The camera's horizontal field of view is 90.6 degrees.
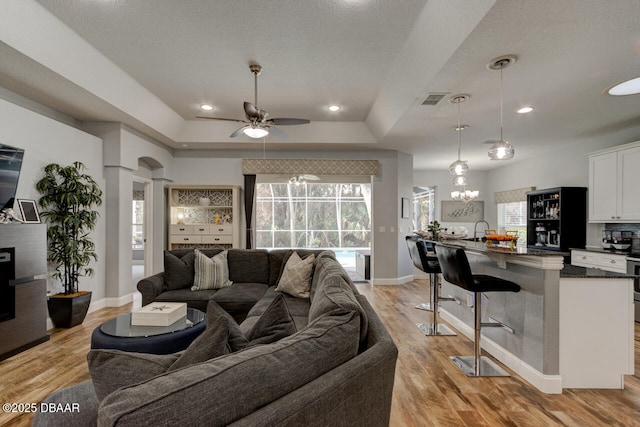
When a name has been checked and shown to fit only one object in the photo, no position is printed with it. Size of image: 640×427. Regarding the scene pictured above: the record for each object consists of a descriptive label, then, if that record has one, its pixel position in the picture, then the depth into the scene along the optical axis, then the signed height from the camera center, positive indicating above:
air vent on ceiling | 3.35 +1.27
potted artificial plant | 3.63 -0.21
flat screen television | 3.07 +0.40
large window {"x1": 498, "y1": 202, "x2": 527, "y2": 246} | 7.14 -0.07
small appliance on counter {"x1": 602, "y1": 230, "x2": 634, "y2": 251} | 4.42 -0.36
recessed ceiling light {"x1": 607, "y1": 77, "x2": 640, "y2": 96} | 3.07 +1.28
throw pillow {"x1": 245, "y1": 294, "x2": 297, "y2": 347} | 1.25 -0.47
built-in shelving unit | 5.85 -0.07
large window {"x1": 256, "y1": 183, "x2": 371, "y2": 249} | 7.97 -0.07
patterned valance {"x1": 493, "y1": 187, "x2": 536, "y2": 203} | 6.69 +0.43
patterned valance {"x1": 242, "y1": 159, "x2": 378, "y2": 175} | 6.05 +0.89
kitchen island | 2.33 -0.84
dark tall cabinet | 5.23 -0.06
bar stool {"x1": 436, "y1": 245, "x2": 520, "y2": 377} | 2.51 -0.59
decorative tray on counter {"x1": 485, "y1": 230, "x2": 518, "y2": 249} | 2.96 -0.25
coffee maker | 5.71 -0.36
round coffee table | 2.09 -0.85
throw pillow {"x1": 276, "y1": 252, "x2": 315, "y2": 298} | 3.31 -0.70
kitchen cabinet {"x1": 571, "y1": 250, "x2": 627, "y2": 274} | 4.06 -0.64
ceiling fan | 3.39 +1.06
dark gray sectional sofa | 0.70 -0.46
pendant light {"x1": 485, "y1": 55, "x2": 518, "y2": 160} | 2.64 +0.64
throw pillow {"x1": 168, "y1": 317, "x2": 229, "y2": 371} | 0.96 -0.42
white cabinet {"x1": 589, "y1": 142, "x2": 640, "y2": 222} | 4.18 +0.43
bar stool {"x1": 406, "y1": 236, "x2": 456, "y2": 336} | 3.54 -0.64
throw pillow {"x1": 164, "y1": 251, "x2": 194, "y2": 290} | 3.59 -0.69
